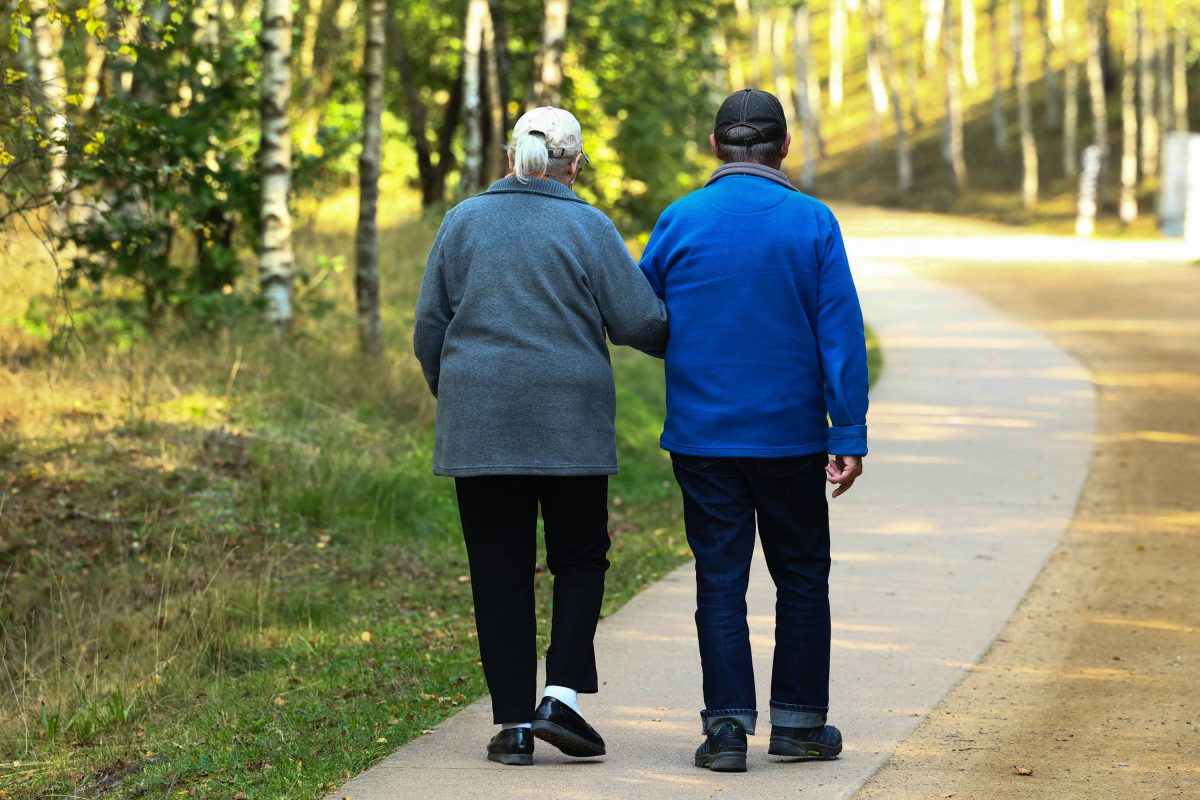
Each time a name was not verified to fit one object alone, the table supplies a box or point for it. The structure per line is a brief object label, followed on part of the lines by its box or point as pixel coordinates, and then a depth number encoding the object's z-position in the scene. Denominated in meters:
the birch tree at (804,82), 103.69
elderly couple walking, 9.37
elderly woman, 9.37
